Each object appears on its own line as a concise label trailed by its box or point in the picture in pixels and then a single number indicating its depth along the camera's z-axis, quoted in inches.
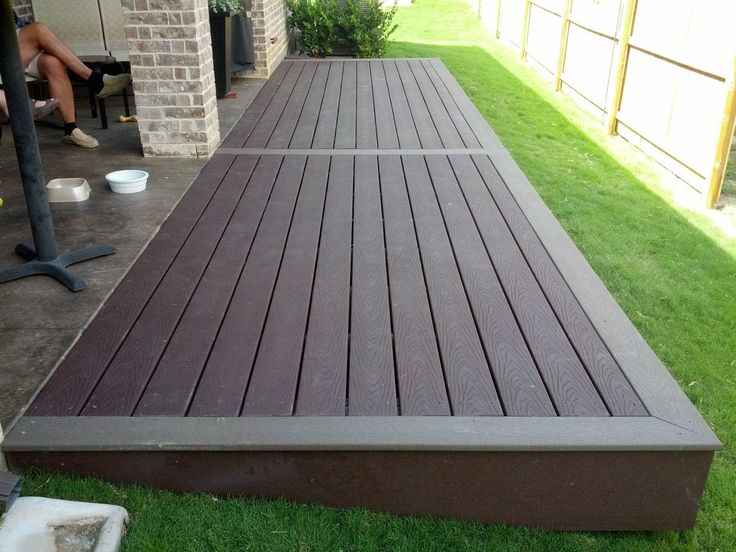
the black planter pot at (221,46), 214.2
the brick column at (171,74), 154.4
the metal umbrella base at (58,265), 101.5
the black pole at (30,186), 92.7
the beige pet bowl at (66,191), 134.0
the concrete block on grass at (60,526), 61.8
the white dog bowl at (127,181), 138.2
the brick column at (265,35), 255.3
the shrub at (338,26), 329.4
